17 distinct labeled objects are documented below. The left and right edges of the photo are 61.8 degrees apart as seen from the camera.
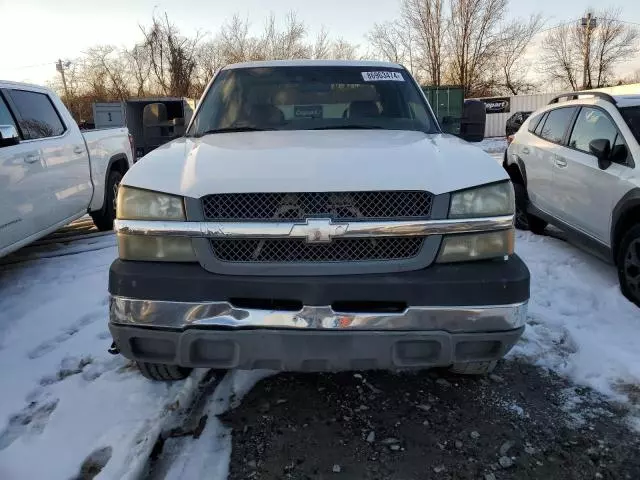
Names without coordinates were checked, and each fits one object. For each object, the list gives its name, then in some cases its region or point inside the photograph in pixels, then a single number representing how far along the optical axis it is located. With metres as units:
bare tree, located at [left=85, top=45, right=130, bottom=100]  39.44
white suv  4.39
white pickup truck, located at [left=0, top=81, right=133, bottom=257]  4.71
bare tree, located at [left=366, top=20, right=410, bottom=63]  36.53
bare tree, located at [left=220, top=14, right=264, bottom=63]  34.59
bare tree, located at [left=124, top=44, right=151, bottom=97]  38.88
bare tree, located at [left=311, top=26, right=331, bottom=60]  34.09
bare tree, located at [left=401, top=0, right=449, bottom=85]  35.19
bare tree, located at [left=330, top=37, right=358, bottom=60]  34.47
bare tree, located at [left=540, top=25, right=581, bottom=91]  42.34
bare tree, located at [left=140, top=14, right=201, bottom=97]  37.28
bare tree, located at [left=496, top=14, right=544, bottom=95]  37.63
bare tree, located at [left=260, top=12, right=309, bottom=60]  33.85
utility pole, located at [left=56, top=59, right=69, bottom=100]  40.71
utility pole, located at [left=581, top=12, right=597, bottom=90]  41.38
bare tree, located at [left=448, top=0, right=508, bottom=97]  34.97
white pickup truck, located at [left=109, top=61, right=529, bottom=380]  2.32
